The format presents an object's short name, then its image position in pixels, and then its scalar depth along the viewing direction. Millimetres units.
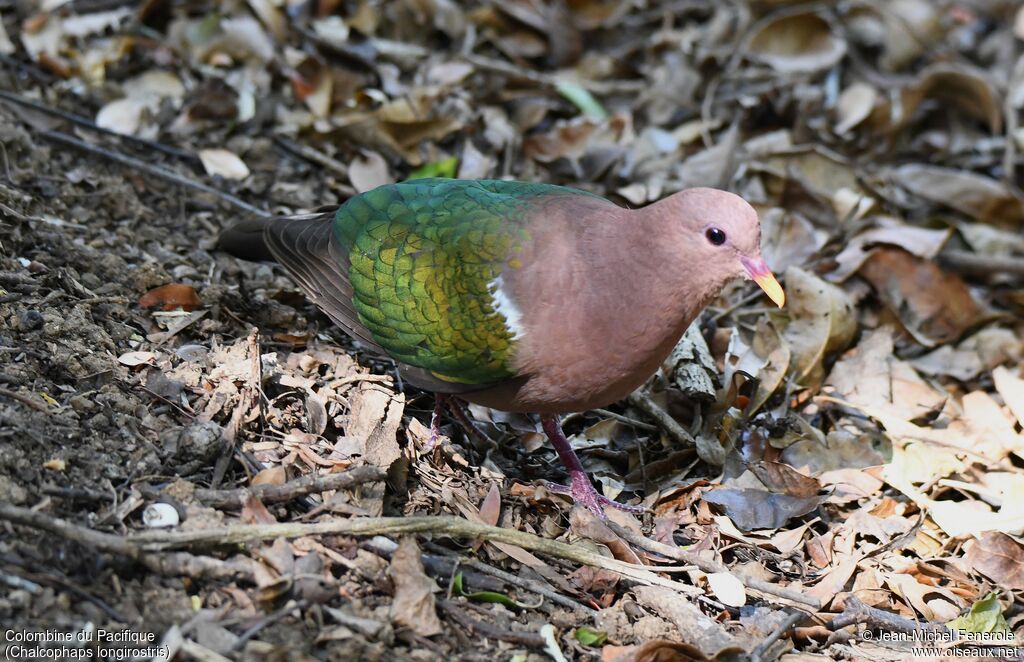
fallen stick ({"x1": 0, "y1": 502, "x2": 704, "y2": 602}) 3068
